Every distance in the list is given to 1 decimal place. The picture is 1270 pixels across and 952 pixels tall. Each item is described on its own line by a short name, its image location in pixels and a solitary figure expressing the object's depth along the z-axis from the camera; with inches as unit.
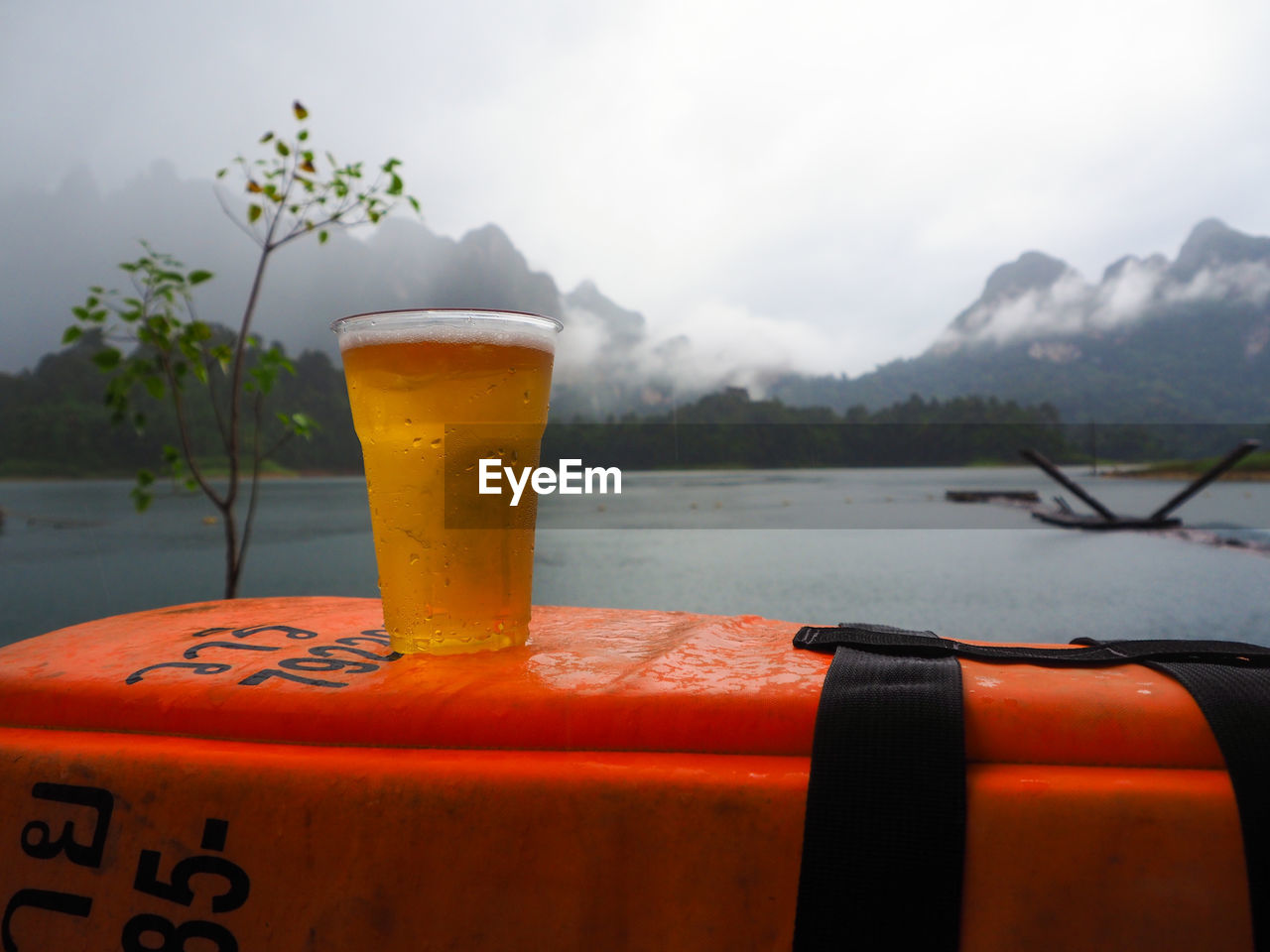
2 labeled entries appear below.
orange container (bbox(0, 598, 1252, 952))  17.7
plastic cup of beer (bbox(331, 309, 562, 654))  24.6
